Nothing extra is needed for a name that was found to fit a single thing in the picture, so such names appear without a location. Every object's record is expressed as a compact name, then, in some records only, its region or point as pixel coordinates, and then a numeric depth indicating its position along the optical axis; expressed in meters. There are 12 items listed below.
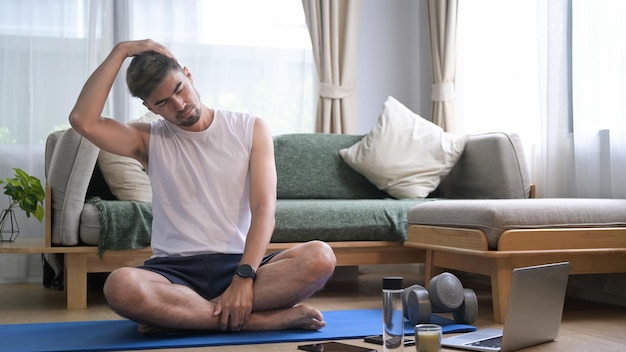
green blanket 3.30
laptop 2.15
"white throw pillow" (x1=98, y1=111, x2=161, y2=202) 3.58
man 2.40
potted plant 3.92
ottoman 2.87
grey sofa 3.33
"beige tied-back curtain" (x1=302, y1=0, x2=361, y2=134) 4.95
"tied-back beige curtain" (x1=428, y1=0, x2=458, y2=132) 4.92
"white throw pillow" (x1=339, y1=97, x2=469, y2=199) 4.16
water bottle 1.93
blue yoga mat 2.34
